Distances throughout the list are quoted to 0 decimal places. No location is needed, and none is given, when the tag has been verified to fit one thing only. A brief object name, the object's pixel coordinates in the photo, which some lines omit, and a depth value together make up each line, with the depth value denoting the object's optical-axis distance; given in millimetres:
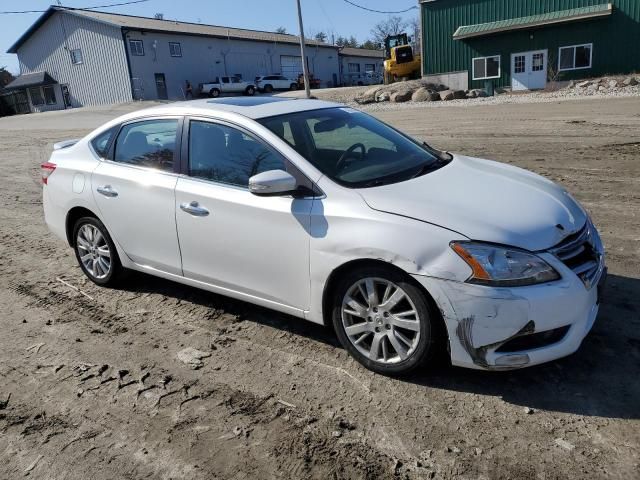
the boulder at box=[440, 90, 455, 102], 27484
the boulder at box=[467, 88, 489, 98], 29577
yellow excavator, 40562
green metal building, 30406
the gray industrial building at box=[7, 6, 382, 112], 44875
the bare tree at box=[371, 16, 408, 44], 93731
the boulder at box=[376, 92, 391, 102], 28734
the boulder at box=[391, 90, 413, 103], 27750
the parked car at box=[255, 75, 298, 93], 49406
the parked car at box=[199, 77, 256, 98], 47062
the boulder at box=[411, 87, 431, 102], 27375
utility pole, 28266
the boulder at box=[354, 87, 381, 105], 29128
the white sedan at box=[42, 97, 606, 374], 3072
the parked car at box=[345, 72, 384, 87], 68562
